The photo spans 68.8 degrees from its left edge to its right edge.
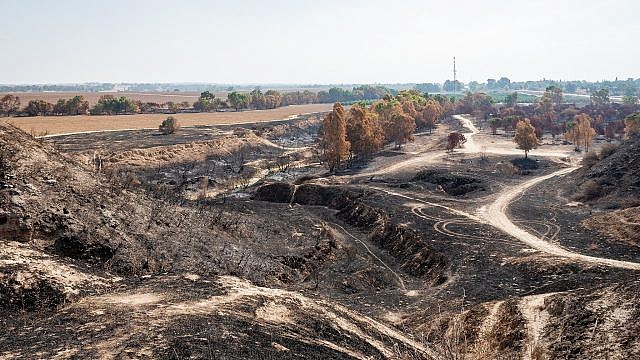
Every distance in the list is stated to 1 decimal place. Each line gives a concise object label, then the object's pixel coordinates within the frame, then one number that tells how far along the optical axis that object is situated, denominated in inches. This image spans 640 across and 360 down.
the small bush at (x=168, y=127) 5772.6
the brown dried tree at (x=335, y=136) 3644.2
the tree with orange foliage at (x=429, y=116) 6530.5
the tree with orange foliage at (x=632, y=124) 4680.1
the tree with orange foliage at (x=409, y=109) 6053.2
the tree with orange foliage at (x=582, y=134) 4697.3
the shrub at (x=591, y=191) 2519.7
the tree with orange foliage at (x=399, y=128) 4916.3
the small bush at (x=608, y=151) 3191.4
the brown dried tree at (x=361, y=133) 4089.6
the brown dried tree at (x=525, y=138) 4094.5
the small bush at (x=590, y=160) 3143.2
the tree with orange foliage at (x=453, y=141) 4613.2
